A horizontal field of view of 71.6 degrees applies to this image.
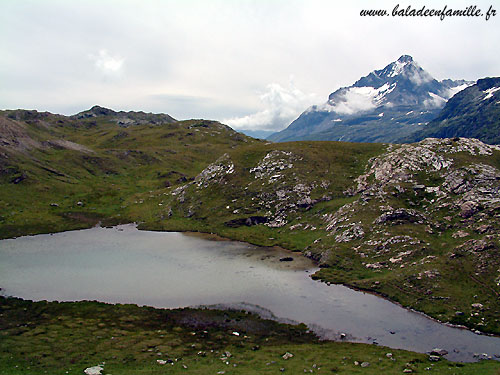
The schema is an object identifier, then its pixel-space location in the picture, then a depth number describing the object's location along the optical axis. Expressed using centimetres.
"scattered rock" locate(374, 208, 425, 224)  9294
